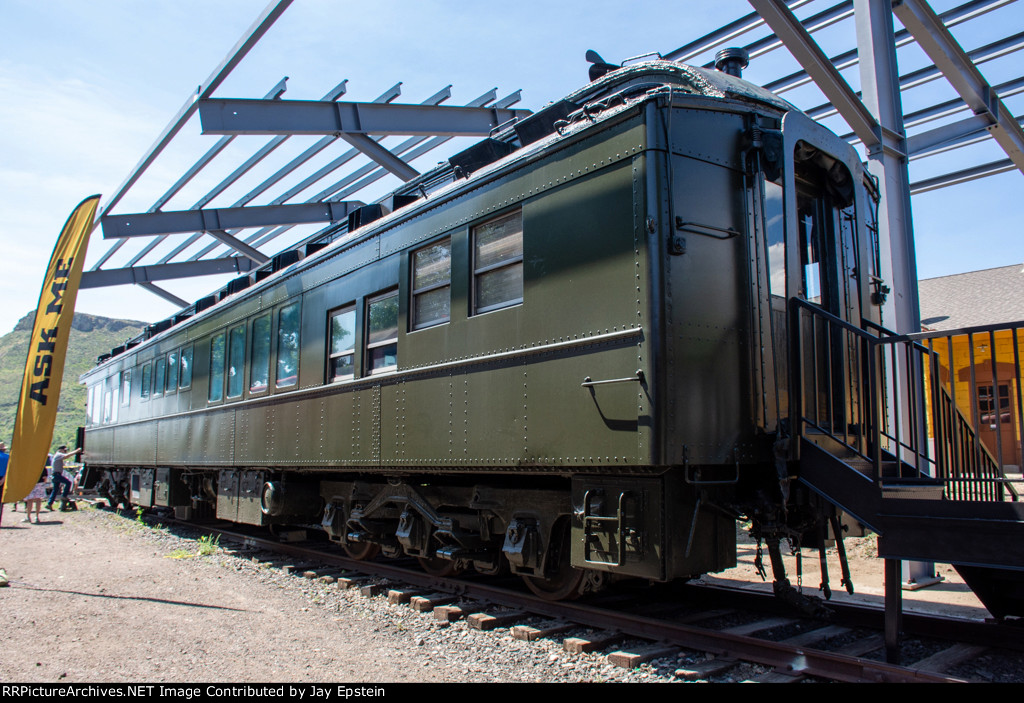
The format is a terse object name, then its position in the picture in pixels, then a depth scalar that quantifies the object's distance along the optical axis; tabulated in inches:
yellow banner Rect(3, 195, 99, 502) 295.3
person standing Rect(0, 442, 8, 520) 410.9
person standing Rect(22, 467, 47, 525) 571.8
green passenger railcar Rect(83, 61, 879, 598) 171.5
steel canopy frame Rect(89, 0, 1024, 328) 283.4
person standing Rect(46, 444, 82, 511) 691.4
